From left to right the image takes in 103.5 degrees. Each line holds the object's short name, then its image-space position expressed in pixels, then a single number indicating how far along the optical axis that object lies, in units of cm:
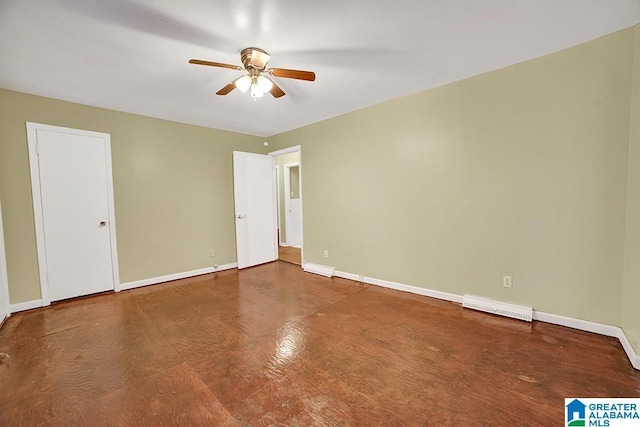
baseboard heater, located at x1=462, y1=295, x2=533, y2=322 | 250
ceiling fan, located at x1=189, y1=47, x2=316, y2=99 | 209
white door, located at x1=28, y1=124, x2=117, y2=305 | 305
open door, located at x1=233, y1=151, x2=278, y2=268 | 468
